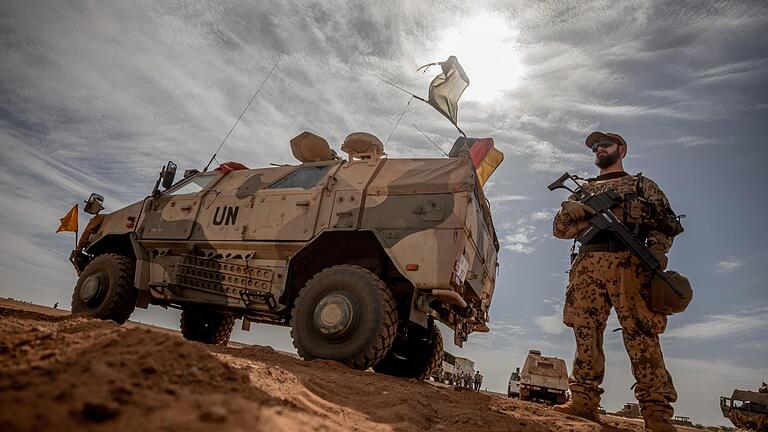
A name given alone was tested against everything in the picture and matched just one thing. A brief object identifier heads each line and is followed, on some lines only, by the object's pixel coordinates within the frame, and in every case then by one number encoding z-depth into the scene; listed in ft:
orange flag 20.93
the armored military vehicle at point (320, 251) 12.48
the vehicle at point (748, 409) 57.11
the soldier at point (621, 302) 10.53
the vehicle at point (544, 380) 47.60
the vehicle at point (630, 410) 83.92
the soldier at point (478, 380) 93.09
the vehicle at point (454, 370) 68.62
